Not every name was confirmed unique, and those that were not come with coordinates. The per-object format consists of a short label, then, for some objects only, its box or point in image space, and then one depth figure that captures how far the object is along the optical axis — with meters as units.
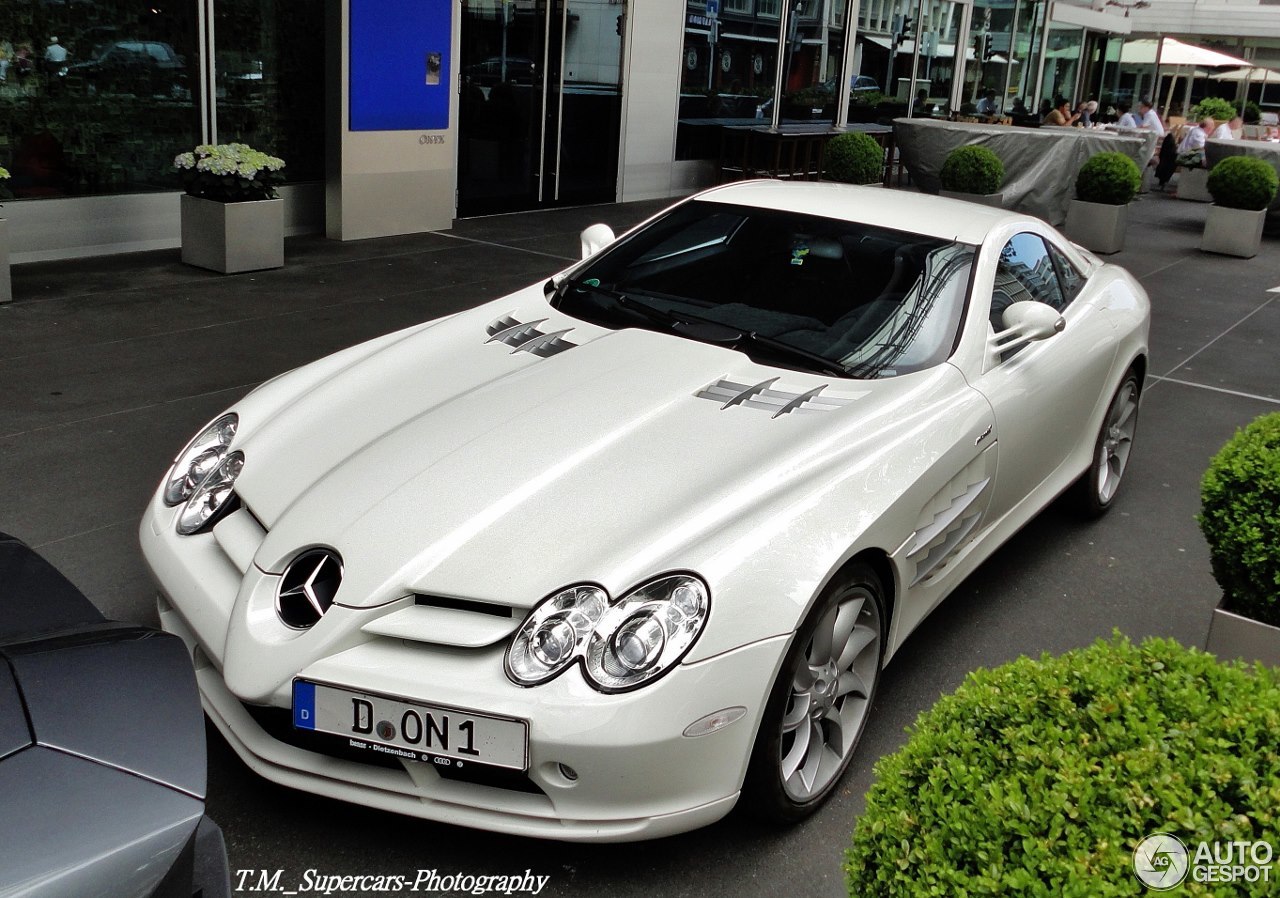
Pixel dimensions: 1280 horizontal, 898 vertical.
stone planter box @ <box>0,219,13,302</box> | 7.71
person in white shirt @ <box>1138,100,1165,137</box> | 22.06
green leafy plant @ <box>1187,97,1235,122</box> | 25.68
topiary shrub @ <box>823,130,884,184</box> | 14.51
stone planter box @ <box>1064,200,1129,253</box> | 13.27
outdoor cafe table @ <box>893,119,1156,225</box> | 14.42
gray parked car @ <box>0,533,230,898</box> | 1.72
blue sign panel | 10.52
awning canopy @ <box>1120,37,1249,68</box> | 27.38
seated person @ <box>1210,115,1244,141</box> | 19.78
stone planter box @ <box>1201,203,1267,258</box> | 13.84
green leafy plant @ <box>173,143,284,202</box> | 8.97
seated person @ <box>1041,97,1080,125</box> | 20.45
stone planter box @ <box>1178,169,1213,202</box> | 19.66
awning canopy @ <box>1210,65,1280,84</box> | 31.51
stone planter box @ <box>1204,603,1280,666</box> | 3.52
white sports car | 2.64
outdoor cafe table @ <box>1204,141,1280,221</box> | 16.33
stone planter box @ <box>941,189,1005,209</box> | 13.52
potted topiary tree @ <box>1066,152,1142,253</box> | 13.20
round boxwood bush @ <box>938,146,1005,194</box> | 13.34
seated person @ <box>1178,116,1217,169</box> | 19.75
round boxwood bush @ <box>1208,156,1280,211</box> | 13.59
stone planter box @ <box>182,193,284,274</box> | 9.05
